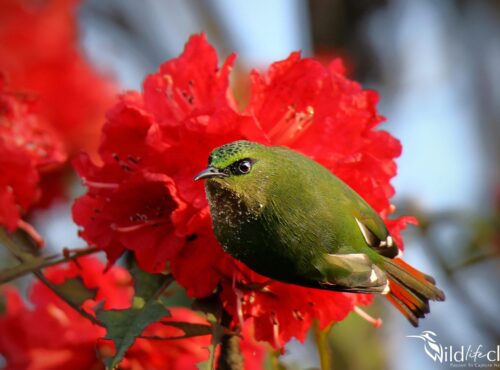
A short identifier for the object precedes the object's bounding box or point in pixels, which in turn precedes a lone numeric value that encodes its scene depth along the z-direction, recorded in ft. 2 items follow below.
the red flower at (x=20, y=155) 7.69
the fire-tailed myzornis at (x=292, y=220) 7.52
